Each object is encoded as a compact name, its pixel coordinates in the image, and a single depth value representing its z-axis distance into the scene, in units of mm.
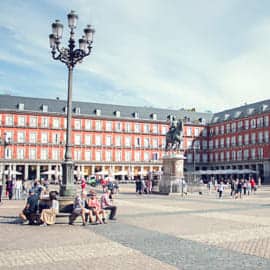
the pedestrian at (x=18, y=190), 25609
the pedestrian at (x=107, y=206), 13375
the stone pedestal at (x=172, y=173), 30156
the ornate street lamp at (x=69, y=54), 13828
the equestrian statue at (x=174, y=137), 32125
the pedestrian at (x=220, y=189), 27125
